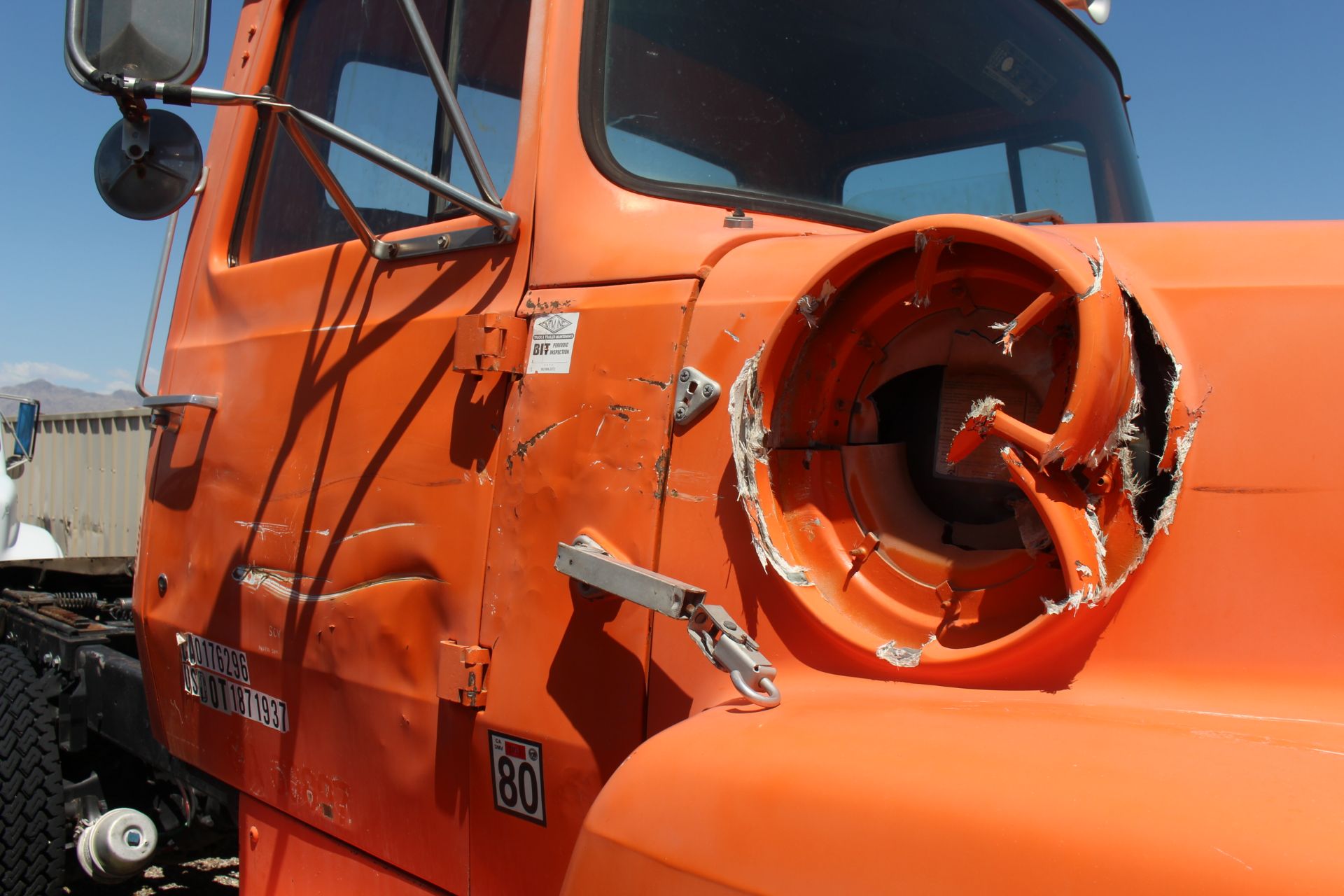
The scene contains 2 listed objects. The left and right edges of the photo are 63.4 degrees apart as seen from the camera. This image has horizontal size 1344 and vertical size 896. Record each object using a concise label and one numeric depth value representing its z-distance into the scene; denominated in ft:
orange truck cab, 3.65
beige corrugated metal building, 39.88
